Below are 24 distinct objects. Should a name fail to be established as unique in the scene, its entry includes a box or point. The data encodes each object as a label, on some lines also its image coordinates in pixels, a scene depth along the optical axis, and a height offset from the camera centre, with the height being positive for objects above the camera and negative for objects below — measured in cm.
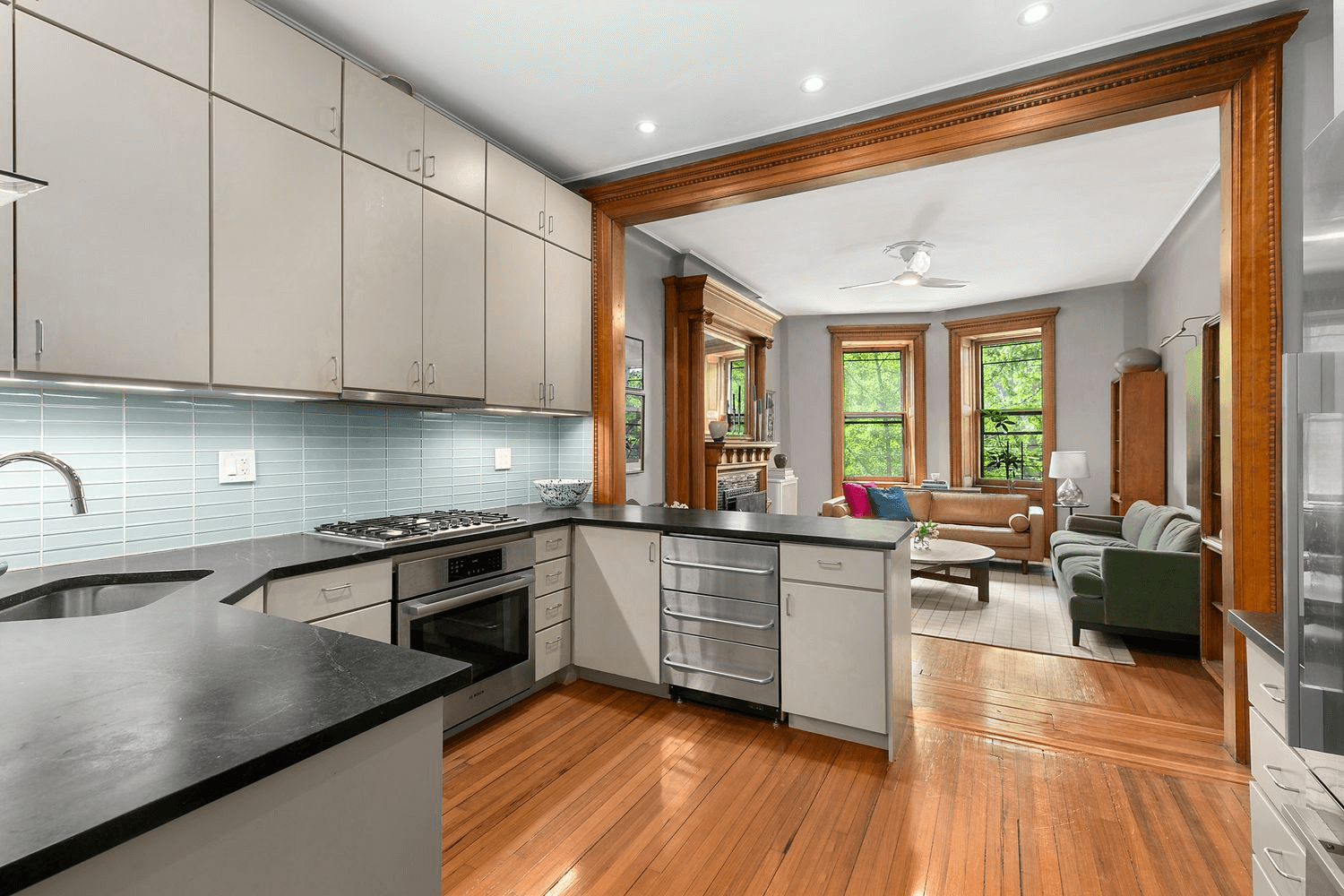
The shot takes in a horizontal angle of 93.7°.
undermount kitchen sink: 157 -38
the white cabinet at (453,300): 267 +66
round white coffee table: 469 -83
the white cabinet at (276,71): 196 +126
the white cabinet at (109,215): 158 +64
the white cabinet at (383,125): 235 +127
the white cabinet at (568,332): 337 +66
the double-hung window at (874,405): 747 +54
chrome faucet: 136 -5
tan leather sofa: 596 -69
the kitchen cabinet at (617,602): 294 -73
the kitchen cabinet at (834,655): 245 -83
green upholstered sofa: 349 -79
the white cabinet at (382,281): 236 +66
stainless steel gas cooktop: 229 -31
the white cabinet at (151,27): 165 +117
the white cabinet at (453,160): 266 +127
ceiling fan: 486 +144
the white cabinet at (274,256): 197 +64
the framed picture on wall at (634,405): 432 +31
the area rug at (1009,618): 384 -120
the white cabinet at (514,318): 298 +65
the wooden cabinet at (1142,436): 501 +10
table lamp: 580 -20
